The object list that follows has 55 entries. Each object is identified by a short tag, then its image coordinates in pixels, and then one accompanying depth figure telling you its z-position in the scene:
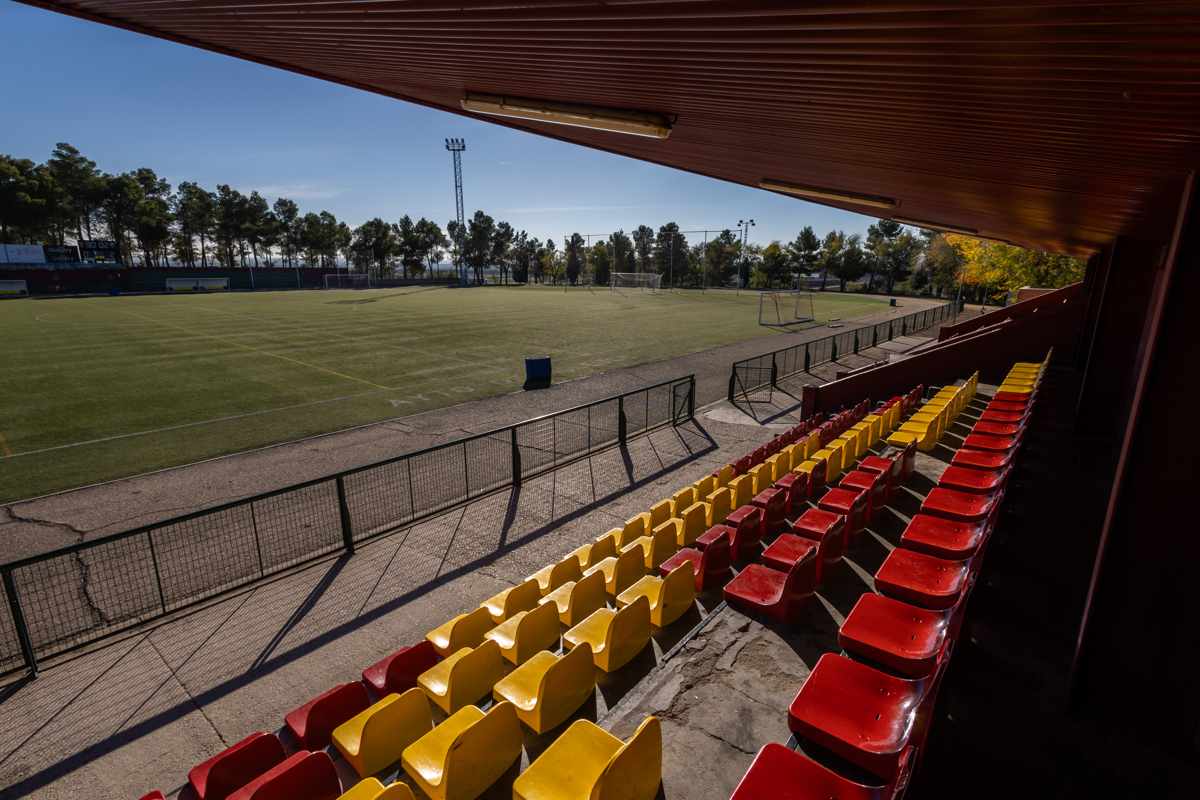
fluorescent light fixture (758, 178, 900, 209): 11.67
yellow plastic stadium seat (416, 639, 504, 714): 4.70
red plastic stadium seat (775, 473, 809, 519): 8.29
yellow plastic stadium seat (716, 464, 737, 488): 9.80
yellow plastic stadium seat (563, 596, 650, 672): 5.03
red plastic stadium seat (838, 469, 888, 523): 7.58
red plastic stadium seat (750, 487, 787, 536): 7.73
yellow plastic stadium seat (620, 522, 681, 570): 7.14
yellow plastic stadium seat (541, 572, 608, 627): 5.96
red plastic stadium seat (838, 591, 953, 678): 4.36
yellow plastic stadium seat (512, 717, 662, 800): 3.13
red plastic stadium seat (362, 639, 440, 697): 5.14
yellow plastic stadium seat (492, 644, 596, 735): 4.27
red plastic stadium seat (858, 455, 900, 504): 8.14
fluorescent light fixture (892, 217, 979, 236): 17.27
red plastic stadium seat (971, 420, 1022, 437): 9.77
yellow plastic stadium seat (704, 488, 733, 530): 8.09
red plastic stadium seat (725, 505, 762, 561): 7.07
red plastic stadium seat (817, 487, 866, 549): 6.97
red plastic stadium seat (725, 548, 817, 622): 5.52
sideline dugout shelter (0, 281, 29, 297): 68.12
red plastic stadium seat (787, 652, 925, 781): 3.52
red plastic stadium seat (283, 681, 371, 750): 4.51
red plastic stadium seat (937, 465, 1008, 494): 7.31
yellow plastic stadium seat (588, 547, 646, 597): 6.45
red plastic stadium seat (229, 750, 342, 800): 3.46
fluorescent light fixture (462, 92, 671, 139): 6.69
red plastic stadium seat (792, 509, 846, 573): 6.14
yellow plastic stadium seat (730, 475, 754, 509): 8.50
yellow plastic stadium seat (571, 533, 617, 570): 7.41
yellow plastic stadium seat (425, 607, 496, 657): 5.63
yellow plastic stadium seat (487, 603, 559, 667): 5.27
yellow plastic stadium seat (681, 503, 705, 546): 7.57
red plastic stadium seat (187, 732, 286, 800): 3.89
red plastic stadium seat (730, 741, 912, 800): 3.12
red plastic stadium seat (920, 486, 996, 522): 6.50
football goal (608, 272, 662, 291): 90.19
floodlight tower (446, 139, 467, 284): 107.69
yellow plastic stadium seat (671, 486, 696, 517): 8.77
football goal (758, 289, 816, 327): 44.72
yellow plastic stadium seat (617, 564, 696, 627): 5.71
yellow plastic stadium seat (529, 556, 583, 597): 6.84
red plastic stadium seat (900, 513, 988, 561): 5.82
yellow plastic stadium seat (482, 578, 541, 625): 6.24
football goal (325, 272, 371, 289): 100.44
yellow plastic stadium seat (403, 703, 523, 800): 3.56
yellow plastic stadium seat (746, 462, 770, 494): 8.90
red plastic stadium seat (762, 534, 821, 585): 6.36
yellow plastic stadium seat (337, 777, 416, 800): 3.08
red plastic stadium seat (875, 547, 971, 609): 5.15
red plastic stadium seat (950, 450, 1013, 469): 8.15
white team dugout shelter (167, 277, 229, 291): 82.12
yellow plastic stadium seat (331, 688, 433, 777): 4.04
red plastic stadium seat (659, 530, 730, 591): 6.60
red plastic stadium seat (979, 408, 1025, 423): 10.58
